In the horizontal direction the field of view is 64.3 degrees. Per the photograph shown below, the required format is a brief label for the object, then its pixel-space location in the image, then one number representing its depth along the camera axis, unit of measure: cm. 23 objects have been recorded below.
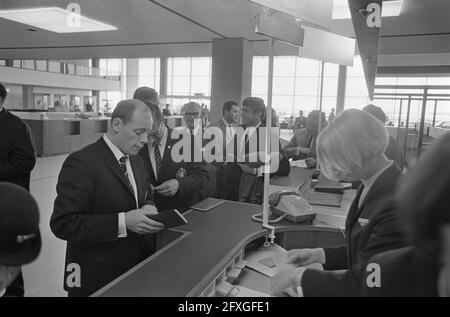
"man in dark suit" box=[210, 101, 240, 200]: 367
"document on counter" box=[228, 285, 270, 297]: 151
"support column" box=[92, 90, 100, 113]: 2448
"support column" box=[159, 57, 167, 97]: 2448
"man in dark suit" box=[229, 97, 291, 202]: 344
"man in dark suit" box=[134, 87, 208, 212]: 251
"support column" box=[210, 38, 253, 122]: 556
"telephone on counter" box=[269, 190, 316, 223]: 210
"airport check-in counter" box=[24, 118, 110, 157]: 948
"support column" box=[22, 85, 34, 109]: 1967
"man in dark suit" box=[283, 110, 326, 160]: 436
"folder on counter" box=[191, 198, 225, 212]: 239
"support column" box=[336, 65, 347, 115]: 1552
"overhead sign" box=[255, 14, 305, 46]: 157
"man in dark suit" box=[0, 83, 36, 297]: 255
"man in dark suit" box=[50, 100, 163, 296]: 165
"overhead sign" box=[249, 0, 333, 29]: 152
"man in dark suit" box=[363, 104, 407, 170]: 248
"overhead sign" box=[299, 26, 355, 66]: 198
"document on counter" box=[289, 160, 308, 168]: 465
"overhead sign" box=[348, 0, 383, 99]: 159
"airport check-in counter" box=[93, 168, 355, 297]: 134
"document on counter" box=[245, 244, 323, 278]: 172
